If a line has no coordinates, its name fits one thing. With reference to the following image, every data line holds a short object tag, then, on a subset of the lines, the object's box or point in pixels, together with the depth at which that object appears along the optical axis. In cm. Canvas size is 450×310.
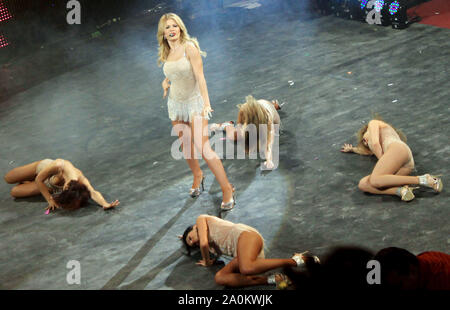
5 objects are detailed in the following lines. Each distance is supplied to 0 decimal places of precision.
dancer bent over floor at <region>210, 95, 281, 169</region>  902
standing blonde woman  769
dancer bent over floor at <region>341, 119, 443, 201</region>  734
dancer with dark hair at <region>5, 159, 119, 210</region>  867
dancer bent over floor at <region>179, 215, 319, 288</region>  627
